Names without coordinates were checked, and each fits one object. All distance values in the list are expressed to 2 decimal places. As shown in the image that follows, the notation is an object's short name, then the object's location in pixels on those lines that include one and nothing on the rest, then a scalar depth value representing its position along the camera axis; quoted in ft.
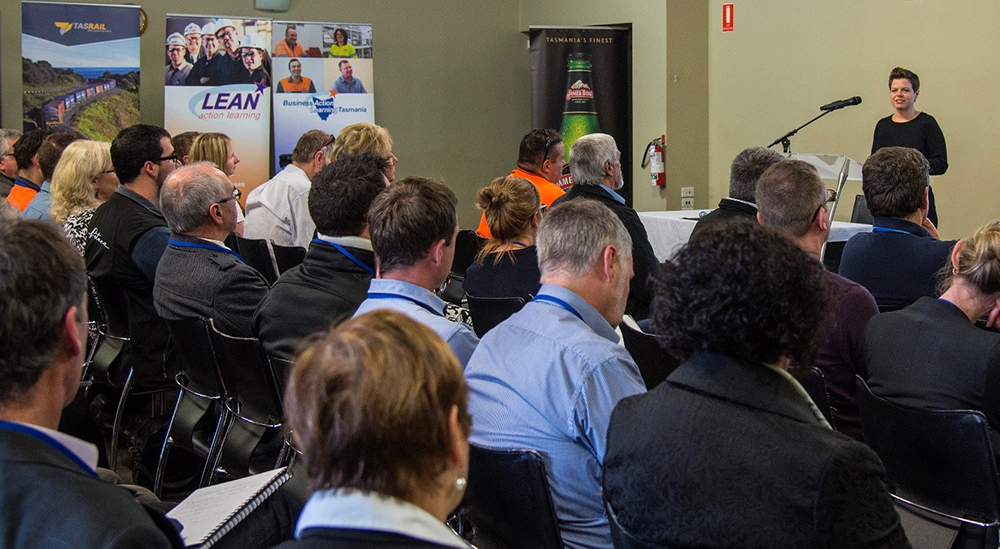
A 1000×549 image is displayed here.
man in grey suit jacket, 10.23
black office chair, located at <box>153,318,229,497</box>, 9.76
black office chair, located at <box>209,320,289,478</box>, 9.09
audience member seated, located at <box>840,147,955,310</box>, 10.62
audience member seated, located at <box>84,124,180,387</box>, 11.81
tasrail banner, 22.27
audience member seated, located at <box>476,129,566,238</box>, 18.16
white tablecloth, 19.37
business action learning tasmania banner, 25.11
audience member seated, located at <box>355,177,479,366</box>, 7.73
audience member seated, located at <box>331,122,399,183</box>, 15.15
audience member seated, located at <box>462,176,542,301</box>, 12.00
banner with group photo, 23.77
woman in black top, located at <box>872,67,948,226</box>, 20.44
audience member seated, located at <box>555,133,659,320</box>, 13.02
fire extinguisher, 26.86
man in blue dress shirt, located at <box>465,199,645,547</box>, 5.79
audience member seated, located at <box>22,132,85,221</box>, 15.48
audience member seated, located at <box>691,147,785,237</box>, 12.81
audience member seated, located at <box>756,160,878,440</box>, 8.30
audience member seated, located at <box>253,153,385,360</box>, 8.90
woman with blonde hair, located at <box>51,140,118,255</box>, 13.86
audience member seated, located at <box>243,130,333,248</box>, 17.10
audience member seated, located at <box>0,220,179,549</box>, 3.63
